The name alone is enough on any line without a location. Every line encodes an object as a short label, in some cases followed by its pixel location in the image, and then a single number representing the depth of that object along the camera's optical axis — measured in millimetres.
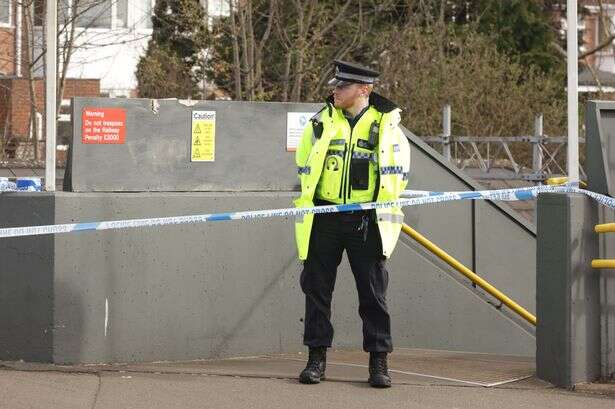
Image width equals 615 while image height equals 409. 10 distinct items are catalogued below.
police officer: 13773
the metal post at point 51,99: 15000
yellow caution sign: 16562
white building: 35781
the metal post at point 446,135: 35531
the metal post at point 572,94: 14656
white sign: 17297
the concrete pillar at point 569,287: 13992
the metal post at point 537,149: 33656
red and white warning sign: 15883
